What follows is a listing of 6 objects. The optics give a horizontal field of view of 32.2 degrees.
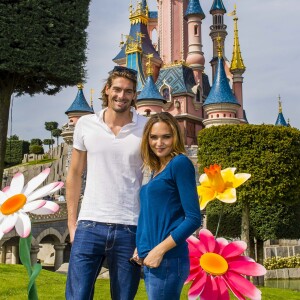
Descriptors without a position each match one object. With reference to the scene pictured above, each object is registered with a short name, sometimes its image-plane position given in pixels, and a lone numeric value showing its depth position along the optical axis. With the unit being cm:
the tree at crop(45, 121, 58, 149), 7112
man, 288
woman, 256
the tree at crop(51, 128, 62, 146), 7031
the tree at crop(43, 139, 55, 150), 7029
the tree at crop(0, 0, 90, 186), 1261
